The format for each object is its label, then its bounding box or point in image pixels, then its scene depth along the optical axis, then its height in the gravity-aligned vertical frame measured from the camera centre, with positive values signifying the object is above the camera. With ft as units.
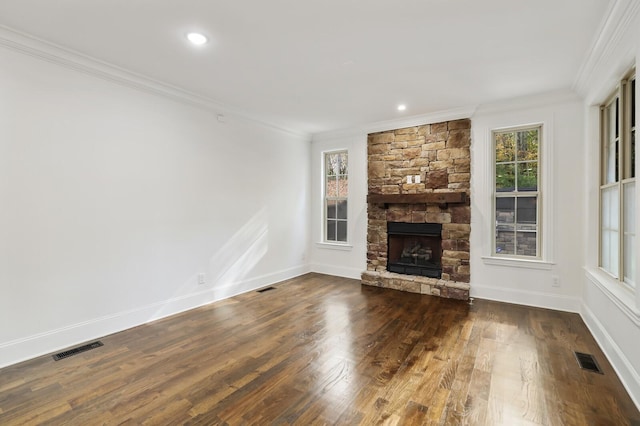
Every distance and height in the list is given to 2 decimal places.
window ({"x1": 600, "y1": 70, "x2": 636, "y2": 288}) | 8.48 +1.09
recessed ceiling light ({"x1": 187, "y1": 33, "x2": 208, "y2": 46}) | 8.39 +4.89
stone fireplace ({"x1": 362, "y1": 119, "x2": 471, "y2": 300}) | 14.87 +0.54
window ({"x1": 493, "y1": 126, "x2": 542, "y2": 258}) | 13.61 +1.30
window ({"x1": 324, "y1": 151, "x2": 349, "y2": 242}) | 19.21 +1.44
